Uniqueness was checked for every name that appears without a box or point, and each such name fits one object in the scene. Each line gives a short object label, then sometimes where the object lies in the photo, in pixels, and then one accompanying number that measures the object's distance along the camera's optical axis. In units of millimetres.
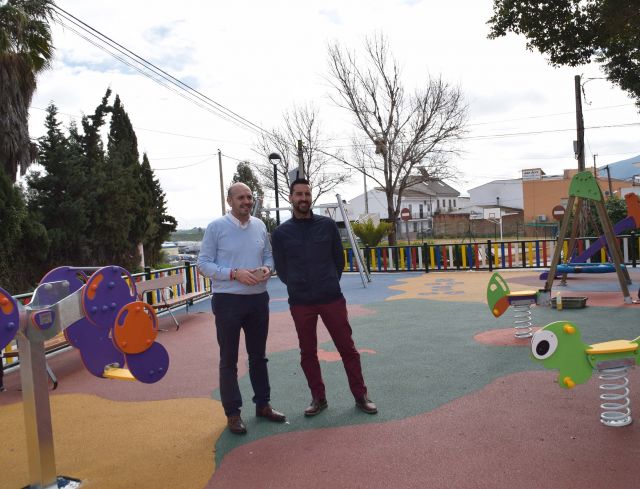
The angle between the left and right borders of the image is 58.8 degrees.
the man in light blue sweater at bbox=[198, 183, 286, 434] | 4188
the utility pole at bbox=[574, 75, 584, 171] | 19672
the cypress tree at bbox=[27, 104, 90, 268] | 19516
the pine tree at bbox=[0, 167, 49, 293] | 15453
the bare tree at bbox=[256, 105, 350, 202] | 35969
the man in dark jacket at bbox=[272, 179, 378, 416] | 4395
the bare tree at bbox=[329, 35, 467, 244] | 28922
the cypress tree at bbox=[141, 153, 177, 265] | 27328
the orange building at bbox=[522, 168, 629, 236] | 60809
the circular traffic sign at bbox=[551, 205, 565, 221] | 19184
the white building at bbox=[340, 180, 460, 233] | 69100
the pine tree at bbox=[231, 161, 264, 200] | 40438
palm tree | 13219
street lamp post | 17359
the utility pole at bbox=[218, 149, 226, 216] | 40219
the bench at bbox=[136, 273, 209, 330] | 8852
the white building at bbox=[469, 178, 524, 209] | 72125
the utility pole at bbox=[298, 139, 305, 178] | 17033
